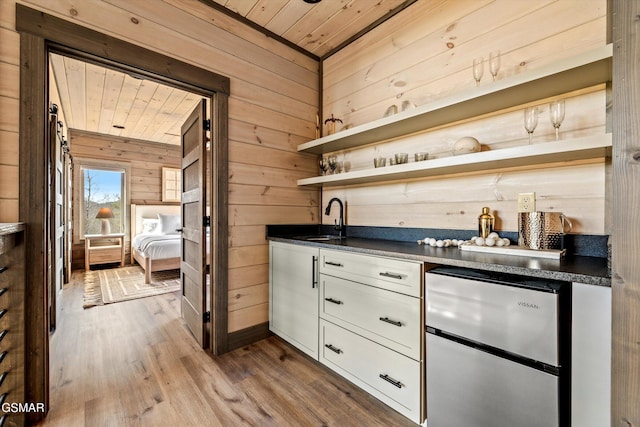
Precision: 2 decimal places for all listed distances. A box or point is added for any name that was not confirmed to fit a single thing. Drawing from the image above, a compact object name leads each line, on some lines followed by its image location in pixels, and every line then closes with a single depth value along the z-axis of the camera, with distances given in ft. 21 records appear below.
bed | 14.52
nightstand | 17.07
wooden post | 2.88
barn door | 7.53
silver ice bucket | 4.52
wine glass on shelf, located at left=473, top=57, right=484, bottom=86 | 5.49
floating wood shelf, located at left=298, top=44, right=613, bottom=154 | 4.06
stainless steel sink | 7.32
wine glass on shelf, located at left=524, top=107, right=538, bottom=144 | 4.67
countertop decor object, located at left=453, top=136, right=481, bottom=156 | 5.44
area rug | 12.04
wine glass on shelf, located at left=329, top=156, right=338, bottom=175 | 8.63
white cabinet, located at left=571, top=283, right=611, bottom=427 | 3.06
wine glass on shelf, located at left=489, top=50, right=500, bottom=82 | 5.37
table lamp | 18.01
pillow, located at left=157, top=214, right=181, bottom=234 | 18.57
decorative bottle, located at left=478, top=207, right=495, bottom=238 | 5.38
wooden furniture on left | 4.72
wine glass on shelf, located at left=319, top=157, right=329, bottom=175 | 8.75
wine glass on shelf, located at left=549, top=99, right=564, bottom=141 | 4.50
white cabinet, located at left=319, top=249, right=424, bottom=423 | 4.68
